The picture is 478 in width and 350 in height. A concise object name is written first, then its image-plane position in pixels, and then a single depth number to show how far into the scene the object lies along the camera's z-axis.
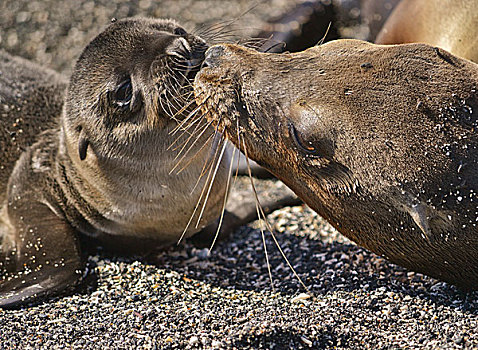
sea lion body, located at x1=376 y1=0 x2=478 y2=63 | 9.89
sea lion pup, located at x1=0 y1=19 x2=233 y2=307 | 8.62
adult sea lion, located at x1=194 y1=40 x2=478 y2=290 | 6.57
